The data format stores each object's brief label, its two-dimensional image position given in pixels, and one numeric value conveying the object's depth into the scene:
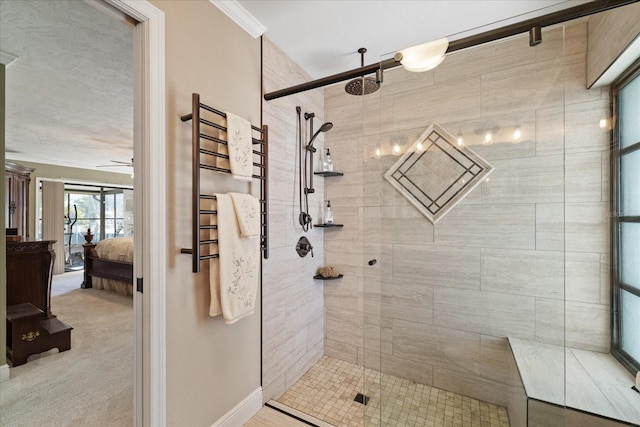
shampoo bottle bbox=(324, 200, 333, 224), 2.54
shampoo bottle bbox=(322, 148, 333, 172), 2.51
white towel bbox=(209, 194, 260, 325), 1.41
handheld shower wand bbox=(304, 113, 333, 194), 2.31
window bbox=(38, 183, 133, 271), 6.55
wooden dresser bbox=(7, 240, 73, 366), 2.43
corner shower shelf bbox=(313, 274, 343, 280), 2.49
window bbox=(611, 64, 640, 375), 1.49
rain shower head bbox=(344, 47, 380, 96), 2.05
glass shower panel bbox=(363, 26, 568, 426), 1.60
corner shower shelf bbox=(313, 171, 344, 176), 2.47
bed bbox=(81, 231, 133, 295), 4.27
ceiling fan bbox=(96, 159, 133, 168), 5.63
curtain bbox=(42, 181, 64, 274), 5.97
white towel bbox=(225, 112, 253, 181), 1.46
